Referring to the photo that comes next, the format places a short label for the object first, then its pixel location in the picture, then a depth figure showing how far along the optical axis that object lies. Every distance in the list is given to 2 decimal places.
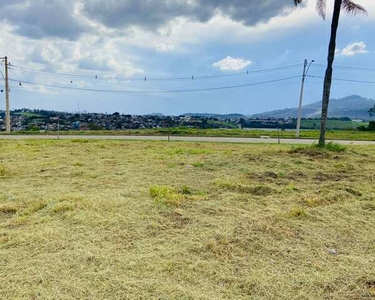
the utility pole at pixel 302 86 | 31.78
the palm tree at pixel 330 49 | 11.80
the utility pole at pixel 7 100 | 29.42
